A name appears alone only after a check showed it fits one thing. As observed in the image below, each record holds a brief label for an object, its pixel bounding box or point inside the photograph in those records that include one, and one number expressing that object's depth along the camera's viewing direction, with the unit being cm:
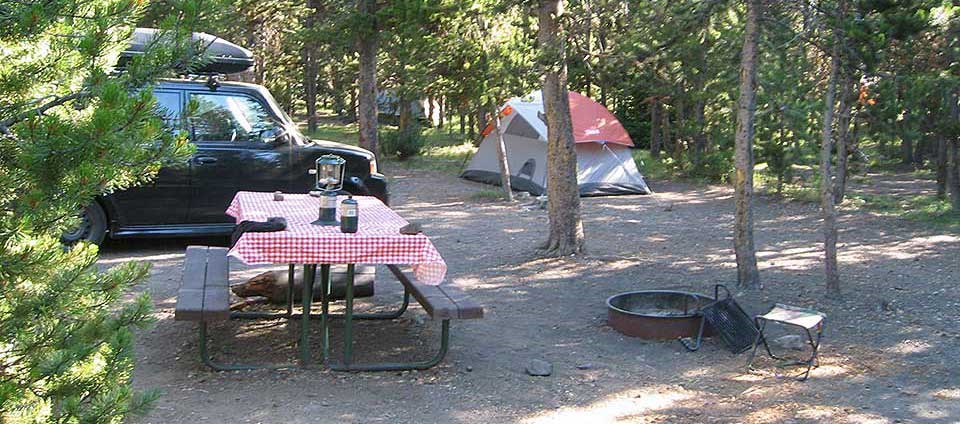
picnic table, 546
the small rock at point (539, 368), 606
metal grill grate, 655
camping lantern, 604
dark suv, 959
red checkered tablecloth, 544
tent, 1628
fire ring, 681
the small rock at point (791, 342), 661
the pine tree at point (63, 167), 252
